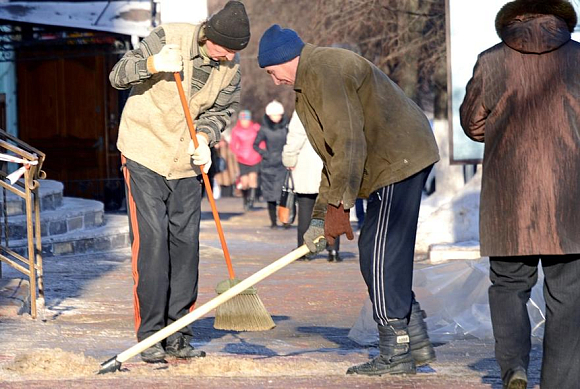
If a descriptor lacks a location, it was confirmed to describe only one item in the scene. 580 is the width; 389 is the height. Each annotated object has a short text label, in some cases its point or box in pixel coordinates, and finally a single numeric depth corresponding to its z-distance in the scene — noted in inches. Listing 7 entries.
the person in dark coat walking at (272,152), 1294.3
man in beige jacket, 467.2
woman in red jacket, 1594.5
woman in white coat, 903.7
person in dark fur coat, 368.5
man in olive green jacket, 417.7
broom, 471.2
